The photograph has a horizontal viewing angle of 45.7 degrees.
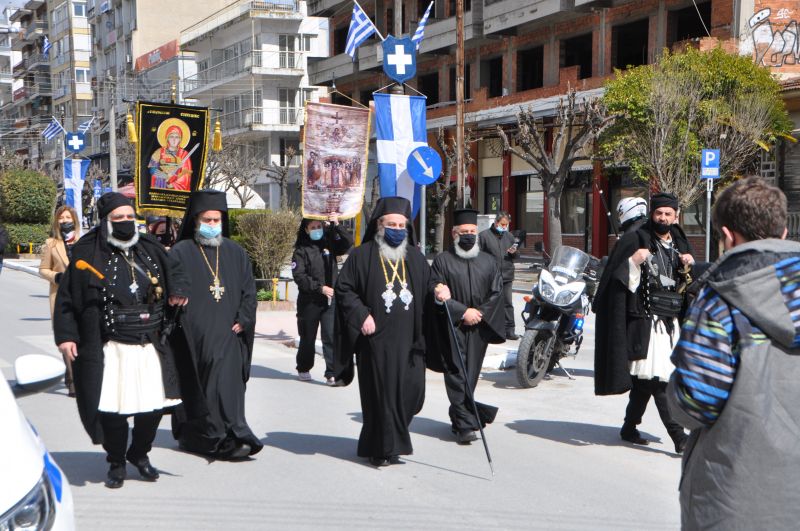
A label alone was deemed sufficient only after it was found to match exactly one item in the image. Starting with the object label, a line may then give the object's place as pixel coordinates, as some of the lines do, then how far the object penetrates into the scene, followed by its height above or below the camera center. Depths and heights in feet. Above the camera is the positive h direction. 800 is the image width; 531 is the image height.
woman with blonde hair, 31.42 -1.52
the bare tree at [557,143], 79.46 +4.91
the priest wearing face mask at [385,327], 21.86 -2.97
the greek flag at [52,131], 163.69 +12.23
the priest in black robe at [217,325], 22.11 -2.96
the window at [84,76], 287.07 +37.42
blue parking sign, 55.01 +2.08
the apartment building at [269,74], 173.99 +23.17
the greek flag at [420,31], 61.77 +11.35
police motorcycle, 31.81 -3.90
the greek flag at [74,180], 97.60 +2.07
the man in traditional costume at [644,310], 22.54 -2.64
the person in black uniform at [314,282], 34.65 -3.00
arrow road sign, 34.96 +1.30
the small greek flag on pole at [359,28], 63.00 +11.64
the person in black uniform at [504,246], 44.45 -2.23
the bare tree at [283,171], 150.10 +4.85
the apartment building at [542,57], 92.73 +16.02
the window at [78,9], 284.82 +57.38
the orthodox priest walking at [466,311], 23.90 -2.81
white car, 9.20 -2.87
